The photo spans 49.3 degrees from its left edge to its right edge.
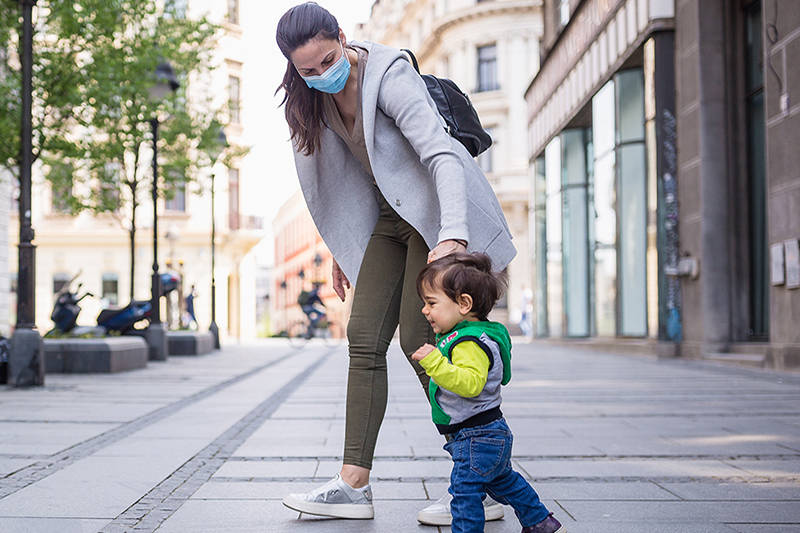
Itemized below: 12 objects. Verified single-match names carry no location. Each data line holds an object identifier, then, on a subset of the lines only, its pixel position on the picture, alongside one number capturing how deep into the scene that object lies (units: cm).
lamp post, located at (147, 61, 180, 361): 1294
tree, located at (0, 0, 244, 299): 1215
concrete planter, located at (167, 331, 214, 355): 1560
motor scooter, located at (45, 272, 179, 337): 1157
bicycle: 2209
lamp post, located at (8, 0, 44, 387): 810
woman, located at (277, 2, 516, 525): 282
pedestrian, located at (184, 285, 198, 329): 2402
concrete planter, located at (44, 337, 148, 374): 999
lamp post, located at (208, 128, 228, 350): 1859
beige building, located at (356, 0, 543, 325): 3681
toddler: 237
